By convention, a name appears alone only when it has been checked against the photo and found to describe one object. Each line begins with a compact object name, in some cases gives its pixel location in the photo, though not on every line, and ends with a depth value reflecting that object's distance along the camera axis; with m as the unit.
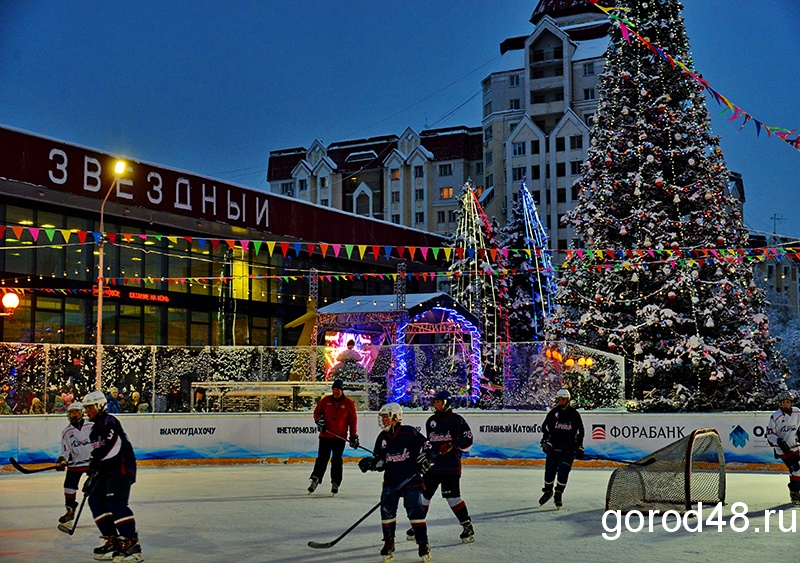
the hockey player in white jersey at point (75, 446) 11.67
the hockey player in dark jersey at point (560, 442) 14.72
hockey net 14.17
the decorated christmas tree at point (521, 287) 55.28
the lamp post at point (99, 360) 22.94
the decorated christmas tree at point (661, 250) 25.03
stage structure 31.97
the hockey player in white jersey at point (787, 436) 15.10
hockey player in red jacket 16.45
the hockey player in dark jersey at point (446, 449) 11.68
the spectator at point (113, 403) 22.57
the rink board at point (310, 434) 21.47
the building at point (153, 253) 33.56
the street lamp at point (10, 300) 23.67
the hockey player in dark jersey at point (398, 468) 10.29
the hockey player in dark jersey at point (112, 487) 10.16
